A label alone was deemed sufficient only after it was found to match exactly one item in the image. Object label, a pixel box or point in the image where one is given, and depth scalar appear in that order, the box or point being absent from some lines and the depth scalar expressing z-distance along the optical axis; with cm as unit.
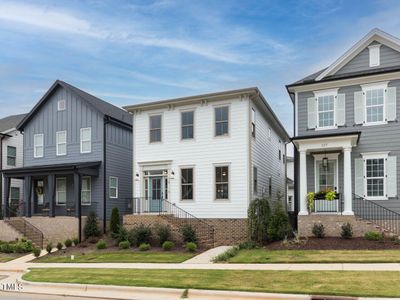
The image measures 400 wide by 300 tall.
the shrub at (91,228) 2466
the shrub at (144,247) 1977
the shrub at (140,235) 2100
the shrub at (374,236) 1795
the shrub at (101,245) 2114
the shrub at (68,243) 2266
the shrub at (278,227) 1960
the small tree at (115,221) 2439
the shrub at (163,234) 2075
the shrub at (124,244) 2055
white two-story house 2172
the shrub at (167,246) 1950
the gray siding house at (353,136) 1978
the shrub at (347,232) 1862
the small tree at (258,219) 2000
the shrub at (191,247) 1873
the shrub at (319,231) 1911
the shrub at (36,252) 1997
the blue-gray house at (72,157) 2616
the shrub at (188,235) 2036
